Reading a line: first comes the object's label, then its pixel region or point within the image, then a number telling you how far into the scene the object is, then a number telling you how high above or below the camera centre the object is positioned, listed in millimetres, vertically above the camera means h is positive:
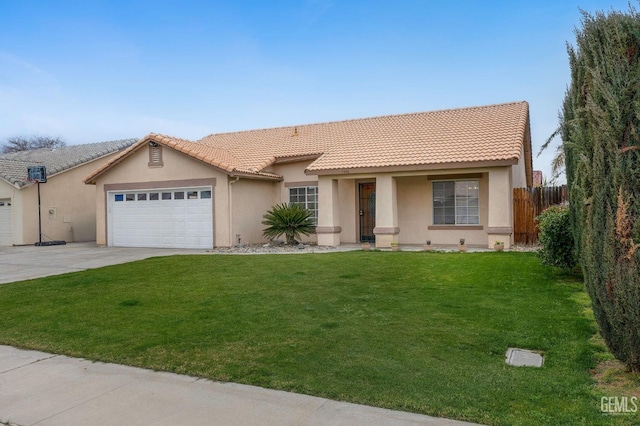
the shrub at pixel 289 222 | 18422 -192
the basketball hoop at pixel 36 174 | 22281 +2264
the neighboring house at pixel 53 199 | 22469 +1131
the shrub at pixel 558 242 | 10398 -657
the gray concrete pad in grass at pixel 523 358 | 5262 -1658
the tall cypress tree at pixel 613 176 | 4438 +331
